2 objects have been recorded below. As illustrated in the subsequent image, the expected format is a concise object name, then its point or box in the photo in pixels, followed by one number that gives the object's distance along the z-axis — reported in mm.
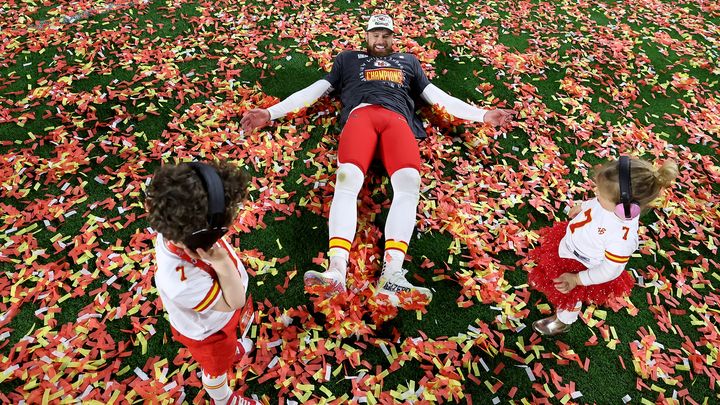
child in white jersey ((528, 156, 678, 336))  2623
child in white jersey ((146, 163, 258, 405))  1908
